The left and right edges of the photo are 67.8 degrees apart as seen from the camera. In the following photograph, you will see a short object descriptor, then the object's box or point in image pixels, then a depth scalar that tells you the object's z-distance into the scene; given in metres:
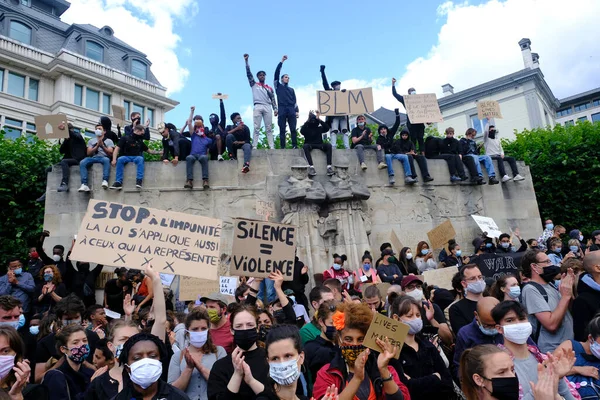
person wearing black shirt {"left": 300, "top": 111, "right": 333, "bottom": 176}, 14.05
